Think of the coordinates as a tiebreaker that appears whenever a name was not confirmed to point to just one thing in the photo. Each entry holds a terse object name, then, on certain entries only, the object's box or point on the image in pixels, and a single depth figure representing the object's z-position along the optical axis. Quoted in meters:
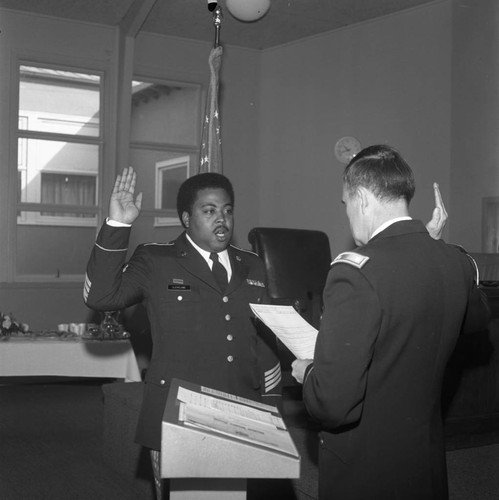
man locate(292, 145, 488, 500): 1.37
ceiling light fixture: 5.64
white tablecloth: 4.37
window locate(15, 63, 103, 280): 7.24
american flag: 4.54
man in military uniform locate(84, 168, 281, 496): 2.03
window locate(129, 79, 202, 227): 7.86
